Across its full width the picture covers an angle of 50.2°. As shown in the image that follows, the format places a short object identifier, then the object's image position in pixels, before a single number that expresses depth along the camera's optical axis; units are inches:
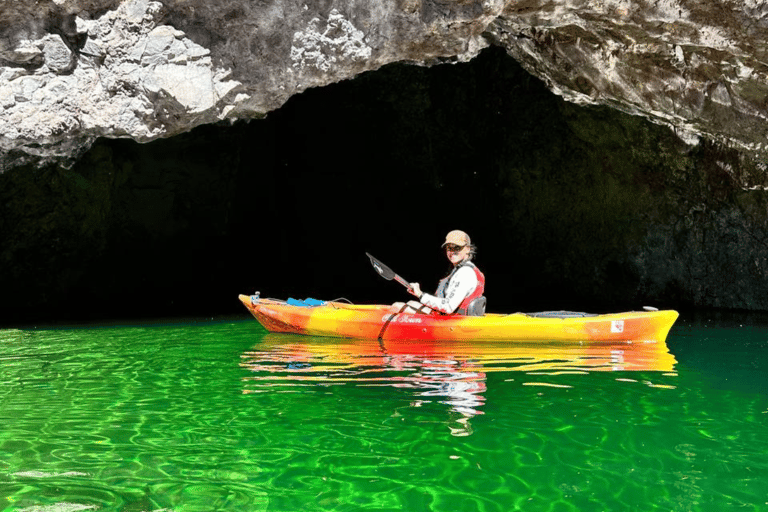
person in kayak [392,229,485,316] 272.8
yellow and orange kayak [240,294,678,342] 269.0
